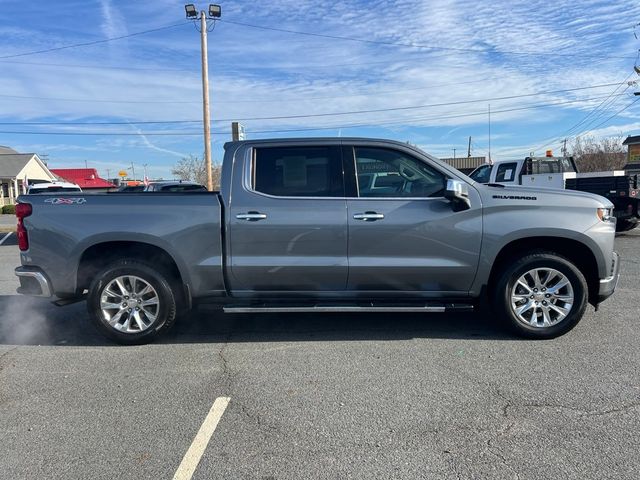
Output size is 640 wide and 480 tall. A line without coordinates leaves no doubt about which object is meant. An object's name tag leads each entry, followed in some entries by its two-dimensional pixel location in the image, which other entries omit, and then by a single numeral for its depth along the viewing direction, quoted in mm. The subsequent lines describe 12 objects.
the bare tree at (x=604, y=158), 38125
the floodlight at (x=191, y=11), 22672
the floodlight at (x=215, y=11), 22891
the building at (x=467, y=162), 48788
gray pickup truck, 4820
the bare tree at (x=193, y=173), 57103
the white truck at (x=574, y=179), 11547
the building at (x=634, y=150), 38250
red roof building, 71438
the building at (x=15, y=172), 46000
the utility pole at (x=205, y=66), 21875
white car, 13964
